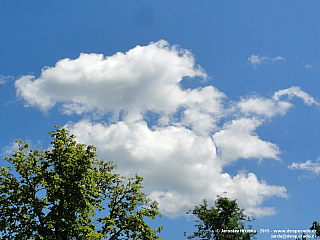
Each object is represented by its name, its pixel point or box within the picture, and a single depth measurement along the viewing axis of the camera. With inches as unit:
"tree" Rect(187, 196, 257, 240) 2630.4
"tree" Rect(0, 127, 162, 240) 1111.6
